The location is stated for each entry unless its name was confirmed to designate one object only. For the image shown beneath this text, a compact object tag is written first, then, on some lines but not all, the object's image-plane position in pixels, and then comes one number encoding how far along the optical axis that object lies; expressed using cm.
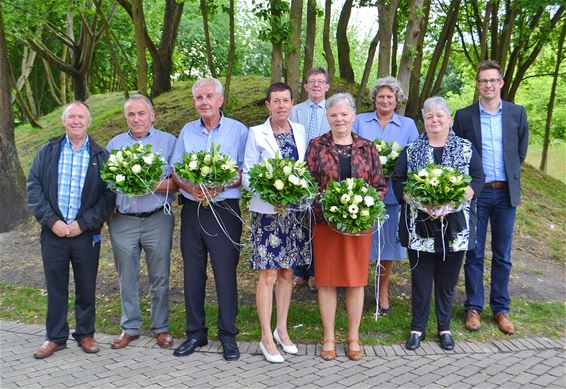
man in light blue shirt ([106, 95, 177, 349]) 529
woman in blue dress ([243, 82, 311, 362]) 499
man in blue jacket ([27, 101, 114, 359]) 516
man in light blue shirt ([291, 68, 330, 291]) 600
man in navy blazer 563
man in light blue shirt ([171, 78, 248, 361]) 514
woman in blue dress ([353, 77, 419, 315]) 577
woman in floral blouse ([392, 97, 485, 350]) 514
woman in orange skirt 496
